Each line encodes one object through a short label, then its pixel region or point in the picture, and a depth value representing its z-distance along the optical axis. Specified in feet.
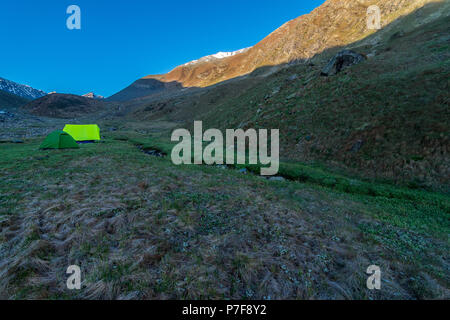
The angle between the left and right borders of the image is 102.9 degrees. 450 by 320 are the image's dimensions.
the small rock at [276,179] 44.89
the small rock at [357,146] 52.49
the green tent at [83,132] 95.53
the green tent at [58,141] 65.05
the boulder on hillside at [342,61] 97.21
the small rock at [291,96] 101.35
